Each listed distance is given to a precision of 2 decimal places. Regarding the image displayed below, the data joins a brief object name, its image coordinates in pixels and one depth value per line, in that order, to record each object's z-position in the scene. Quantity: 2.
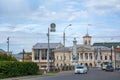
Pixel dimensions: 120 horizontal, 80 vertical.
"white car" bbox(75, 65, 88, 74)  42.03
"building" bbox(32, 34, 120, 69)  105.79
